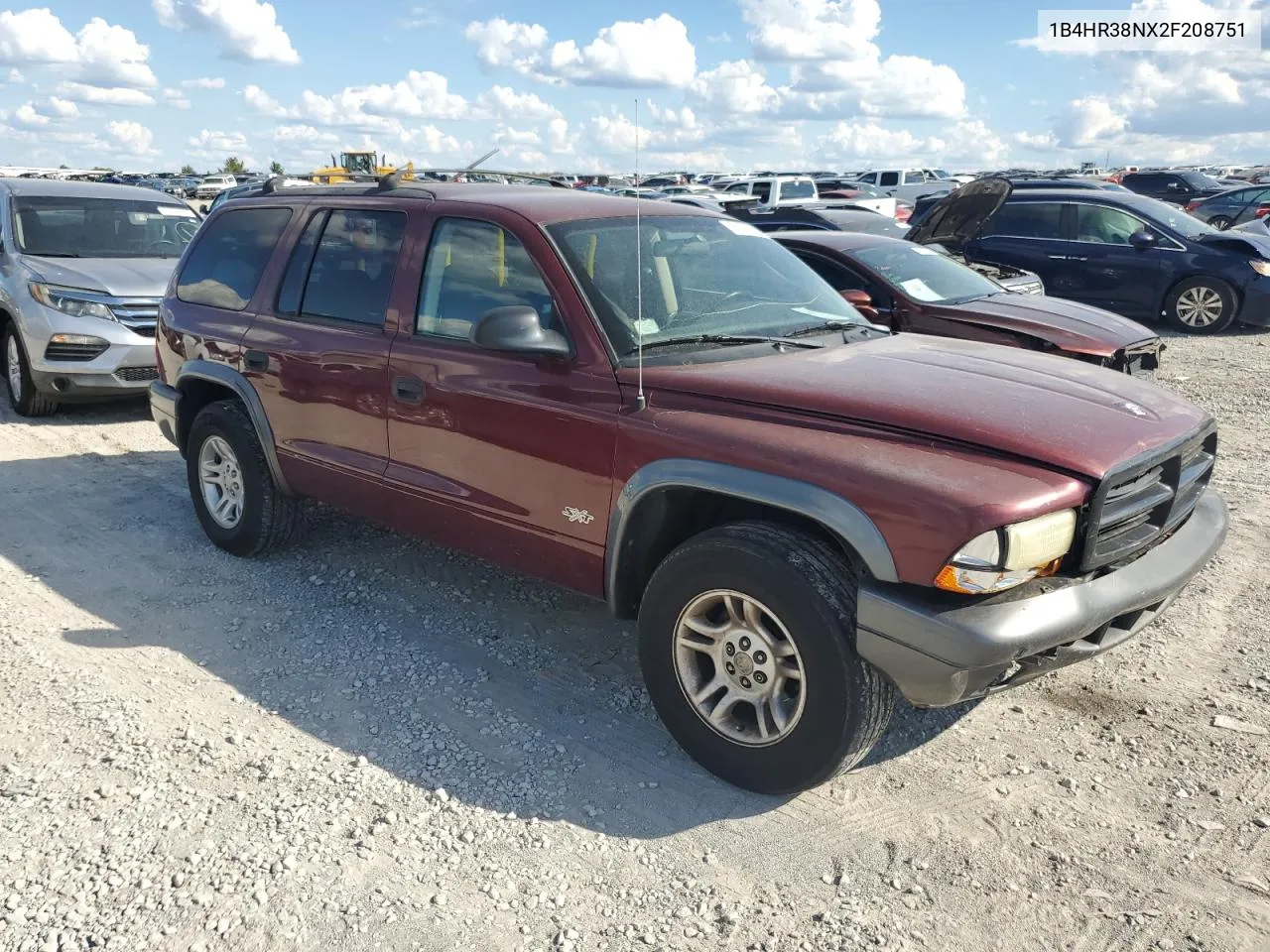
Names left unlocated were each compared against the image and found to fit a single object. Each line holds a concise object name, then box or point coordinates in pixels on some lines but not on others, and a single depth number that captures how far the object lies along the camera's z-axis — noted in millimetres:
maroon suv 2822
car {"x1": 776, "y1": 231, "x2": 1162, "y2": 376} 7012
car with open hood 11984
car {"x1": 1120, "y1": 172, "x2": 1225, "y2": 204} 27953
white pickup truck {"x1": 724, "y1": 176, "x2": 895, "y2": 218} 23666
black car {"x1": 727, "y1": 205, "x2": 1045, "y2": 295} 12625
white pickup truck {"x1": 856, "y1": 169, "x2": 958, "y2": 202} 31703
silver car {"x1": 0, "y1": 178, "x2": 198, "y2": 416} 7844
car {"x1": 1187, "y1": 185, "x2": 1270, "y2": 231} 21406
